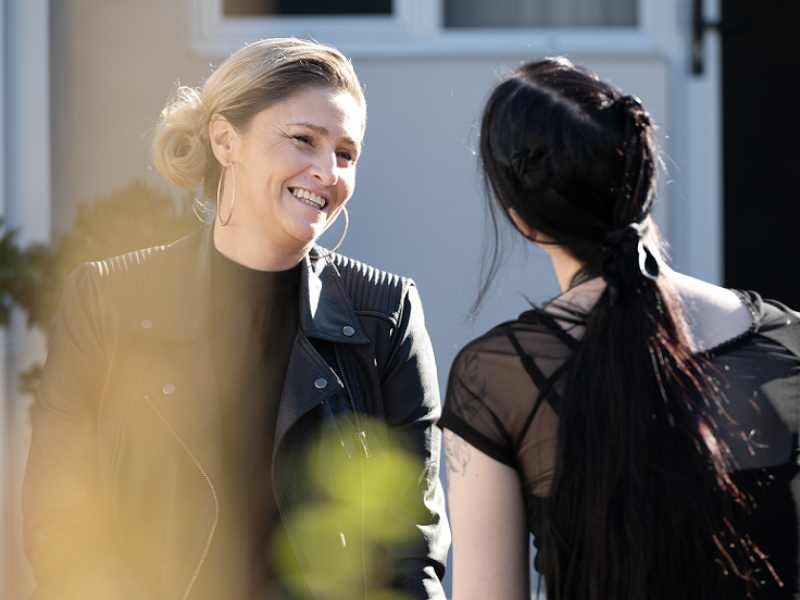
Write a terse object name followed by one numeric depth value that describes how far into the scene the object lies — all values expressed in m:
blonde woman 4.32
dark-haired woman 4.02
